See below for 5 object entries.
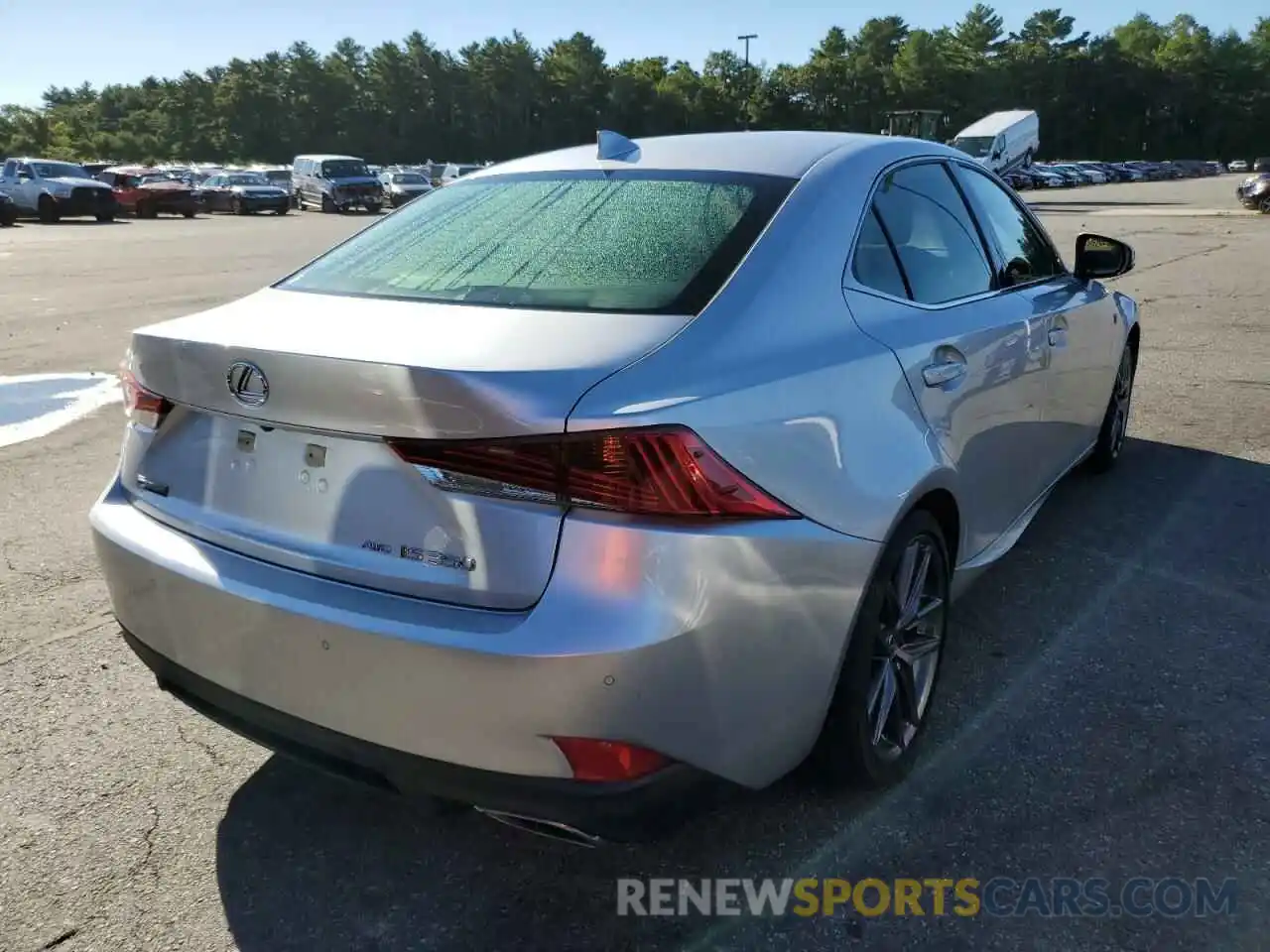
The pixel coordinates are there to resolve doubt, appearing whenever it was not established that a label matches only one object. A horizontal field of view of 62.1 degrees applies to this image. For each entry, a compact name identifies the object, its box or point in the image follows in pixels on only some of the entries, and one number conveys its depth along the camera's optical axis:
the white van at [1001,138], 45.69
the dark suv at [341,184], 40.06
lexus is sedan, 1.96
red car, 37.44
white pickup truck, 32.28
